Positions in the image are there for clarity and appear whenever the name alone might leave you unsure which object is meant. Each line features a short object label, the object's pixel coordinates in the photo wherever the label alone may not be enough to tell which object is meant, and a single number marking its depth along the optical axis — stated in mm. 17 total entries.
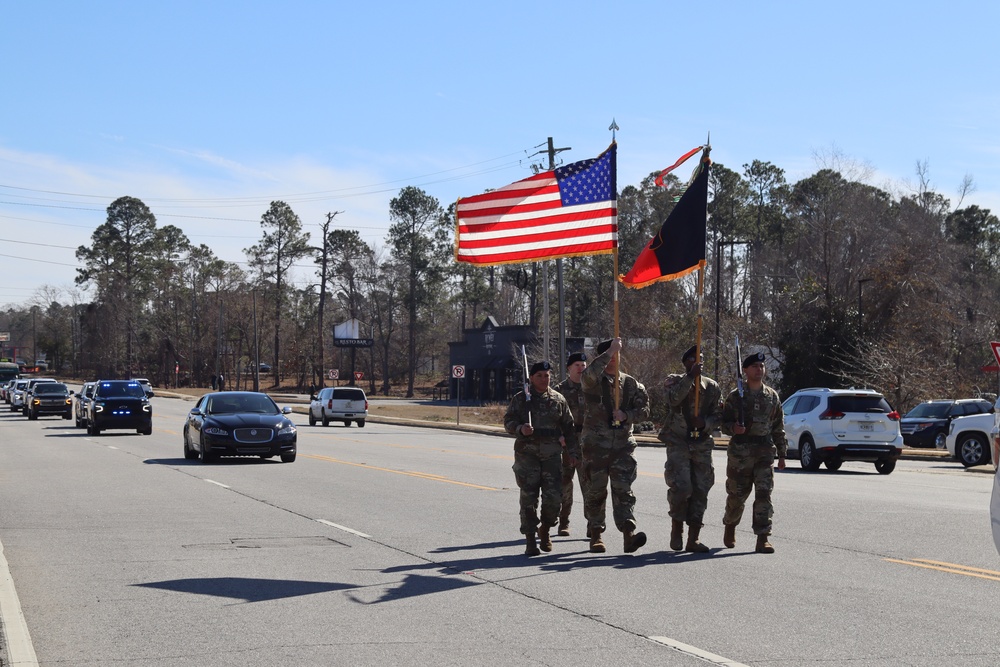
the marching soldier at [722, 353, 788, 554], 11352
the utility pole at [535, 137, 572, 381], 35812
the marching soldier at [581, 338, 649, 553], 10875
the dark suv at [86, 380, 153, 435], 36594
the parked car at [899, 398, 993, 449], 34000
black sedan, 24406
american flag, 14531
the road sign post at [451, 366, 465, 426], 49219
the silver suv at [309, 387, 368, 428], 47906
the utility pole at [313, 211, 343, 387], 89556
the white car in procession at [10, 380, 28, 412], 60812
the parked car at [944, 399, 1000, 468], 26750
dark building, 76562
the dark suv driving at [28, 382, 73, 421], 51156
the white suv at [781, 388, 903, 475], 24047
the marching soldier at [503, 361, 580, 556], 11031
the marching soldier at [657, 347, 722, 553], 11133
